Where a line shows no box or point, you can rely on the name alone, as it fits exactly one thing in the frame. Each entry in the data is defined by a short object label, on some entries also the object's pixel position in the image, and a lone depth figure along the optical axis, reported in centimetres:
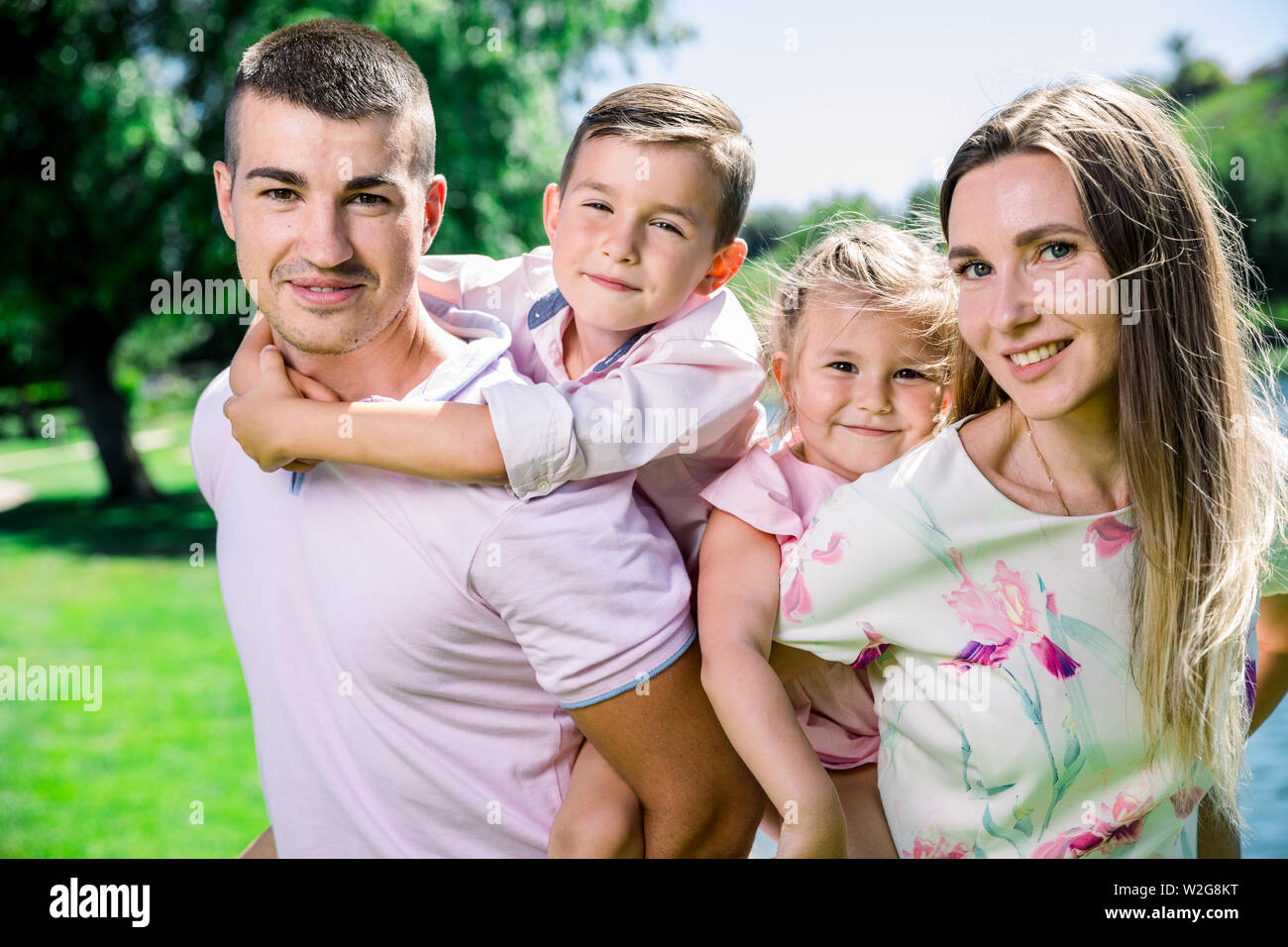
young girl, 198
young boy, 190
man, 194
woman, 179
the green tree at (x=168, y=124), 1083
